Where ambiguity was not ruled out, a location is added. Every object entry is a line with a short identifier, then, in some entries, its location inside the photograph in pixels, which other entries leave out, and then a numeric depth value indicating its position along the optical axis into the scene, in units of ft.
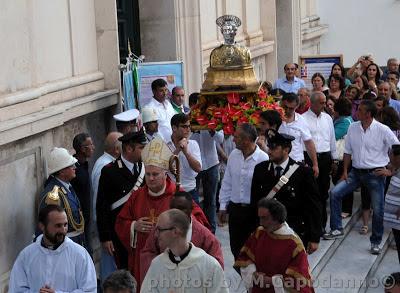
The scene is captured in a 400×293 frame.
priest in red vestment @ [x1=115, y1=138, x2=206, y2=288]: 30.42
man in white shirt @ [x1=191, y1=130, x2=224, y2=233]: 43.19
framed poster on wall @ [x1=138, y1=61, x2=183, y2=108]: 46.14
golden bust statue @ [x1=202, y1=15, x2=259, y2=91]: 39.88
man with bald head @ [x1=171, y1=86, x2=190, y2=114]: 45.62
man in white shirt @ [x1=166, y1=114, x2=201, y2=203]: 38.50
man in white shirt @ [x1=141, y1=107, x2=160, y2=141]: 40.04
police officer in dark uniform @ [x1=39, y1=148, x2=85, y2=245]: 33.09
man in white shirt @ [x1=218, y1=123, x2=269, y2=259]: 35.65
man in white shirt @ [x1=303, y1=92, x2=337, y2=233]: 45.68
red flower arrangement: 38.81
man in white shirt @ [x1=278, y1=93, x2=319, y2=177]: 42.83
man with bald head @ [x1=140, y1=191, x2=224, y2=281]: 27.55
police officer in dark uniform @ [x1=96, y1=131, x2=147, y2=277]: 33.63
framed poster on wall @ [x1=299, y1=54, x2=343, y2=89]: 64.18
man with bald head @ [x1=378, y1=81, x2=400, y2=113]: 53.83
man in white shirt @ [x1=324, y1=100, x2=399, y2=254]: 43.98
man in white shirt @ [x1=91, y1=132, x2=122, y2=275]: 36.19
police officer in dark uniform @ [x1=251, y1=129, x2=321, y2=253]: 33.35
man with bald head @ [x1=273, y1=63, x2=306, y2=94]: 59.36
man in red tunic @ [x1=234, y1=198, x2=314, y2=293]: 28.27
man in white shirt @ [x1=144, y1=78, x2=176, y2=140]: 42.96
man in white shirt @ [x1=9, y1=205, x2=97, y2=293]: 27.91
